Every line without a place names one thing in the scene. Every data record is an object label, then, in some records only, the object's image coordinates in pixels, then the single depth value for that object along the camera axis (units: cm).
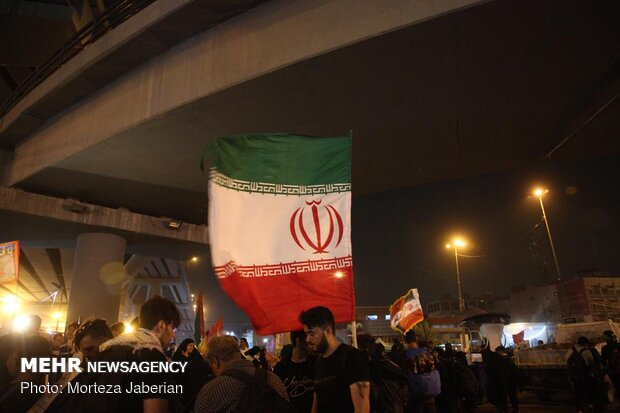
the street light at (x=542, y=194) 2288
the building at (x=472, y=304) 6762
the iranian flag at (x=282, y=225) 386
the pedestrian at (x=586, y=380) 963
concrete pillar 1327
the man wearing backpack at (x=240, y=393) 240
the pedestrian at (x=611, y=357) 1030
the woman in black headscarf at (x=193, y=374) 471
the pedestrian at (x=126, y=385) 266
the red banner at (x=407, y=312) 1162
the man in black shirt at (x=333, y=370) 312
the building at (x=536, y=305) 4072
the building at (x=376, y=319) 5797
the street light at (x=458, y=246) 2756
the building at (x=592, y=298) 3575
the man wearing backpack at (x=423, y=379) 643
